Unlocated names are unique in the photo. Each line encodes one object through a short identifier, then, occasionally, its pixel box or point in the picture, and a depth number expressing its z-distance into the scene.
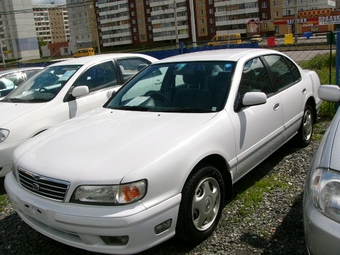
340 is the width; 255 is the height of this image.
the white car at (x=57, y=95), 4.61
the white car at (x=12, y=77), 7.62
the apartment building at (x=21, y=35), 92.25
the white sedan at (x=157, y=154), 2.50
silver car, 1.99
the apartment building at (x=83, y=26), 95.31
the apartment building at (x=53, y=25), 150.88
